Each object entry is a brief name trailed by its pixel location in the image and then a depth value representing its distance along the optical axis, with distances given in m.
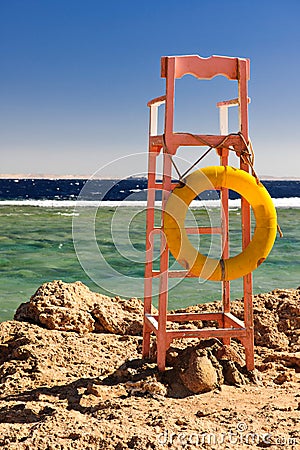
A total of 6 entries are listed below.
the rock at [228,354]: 3.62
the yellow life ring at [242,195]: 3.31
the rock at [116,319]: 4.71
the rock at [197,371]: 3.27
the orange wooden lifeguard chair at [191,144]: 3.42
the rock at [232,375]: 3.45
